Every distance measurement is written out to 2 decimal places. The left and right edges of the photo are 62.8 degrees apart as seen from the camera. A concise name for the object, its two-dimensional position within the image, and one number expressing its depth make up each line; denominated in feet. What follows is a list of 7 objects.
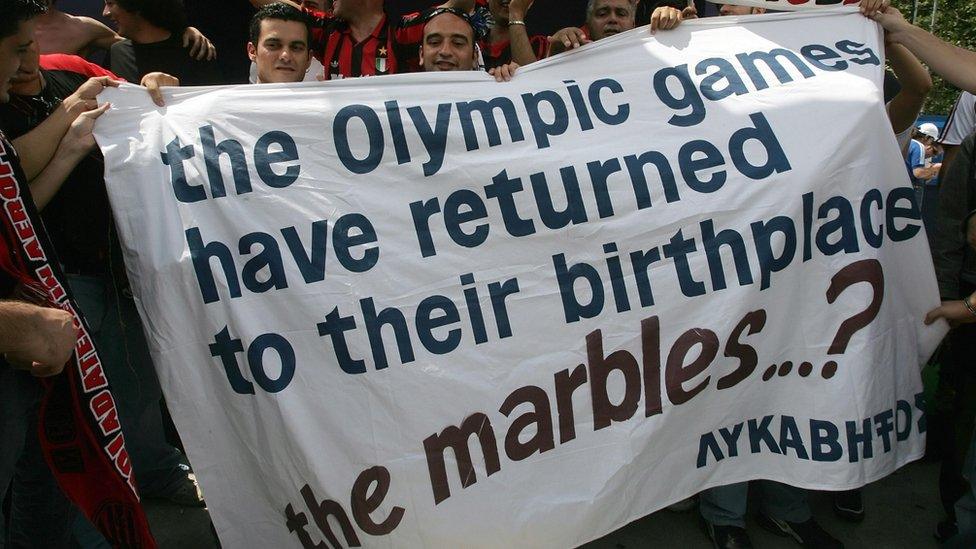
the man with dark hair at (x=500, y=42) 13.10
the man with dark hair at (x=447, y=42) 10.75
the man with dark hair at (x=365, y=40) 12.04
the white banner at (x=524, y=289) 8.10
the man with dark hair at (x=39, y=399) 6.68
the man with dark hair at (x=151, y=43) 11.52
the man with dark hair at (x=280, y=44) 10.22
